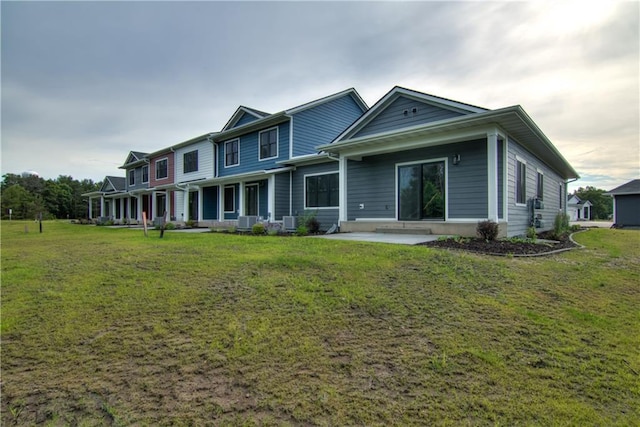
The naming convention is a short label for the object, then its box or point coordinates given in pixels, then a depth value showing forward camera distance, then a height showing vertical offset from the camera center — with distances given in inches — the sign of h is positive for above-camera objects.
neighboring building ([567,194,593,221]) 1837.2 +15.7
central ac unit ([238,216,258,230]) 578.9 -15.9
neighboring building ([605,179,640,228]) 821.9 +16.8
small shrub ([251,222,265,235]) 513.3 -26.8
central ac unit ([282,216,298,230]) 540.7 -16.7
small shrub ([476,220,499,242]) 315.0 -18.6
